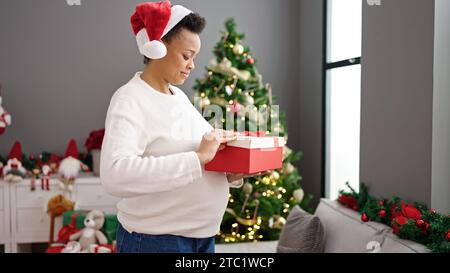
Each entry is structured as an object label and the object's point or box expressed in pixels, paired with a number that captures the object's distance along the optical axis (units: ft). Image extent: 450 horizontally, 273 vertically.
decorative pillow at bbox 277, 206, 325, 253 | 7.73
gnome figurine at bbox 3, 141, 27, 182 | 10.49
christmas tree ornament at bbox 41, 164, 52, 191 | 10.73
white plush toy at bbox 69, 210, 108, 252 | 9.71
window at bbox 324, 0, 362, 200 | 9.96
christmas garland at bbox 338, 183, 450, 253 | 5.85
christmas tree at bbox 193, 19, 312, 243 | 10.09
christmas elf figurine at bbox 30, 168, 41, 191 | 10.68
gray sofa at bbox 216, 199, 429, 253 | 6.25
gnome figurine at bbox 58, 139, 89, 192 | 10.61
